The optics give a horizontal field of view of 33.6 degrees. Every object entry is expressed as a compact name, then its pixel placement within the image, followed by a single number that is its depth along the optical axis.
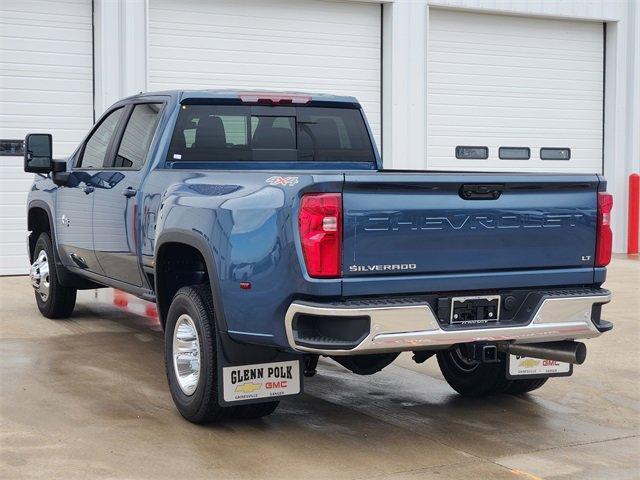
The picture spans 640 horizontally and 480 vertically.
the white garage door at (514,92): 15.66
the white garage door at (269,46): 13.62
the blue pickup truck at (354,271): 4.96
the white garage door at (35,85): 12.73
